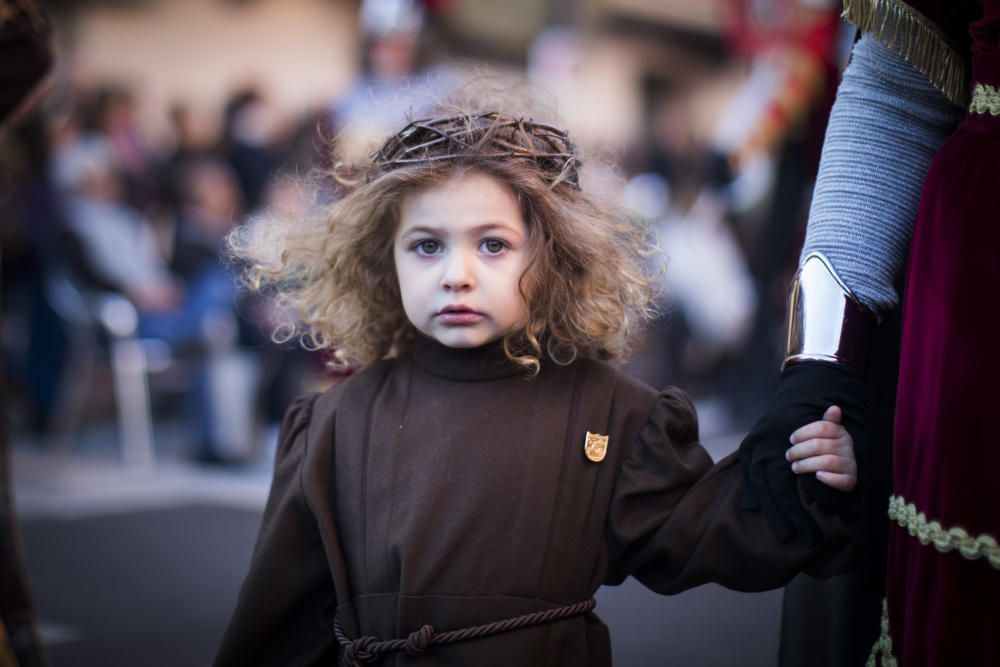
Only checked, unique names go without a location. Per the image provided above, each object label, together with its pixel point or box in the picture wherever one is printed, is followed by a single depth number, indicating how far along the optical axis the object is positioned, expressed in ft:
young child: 5.46
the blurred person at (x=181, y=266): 19.10
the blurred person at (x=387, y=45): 18.40
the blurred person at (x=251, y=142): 21.31
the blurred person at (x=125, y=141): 23.56
